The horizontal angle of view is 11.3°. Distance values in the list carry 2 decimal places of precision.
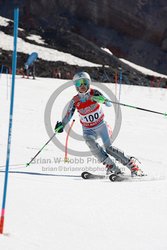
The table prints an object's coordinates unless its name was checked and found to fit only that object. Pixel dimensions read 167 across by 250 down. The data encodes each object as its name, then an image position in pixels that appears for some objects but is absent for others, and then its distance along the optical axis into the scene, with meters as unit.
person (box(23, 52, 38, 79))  55.79
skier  13.47
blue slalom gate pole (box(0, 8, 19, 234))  6.83
